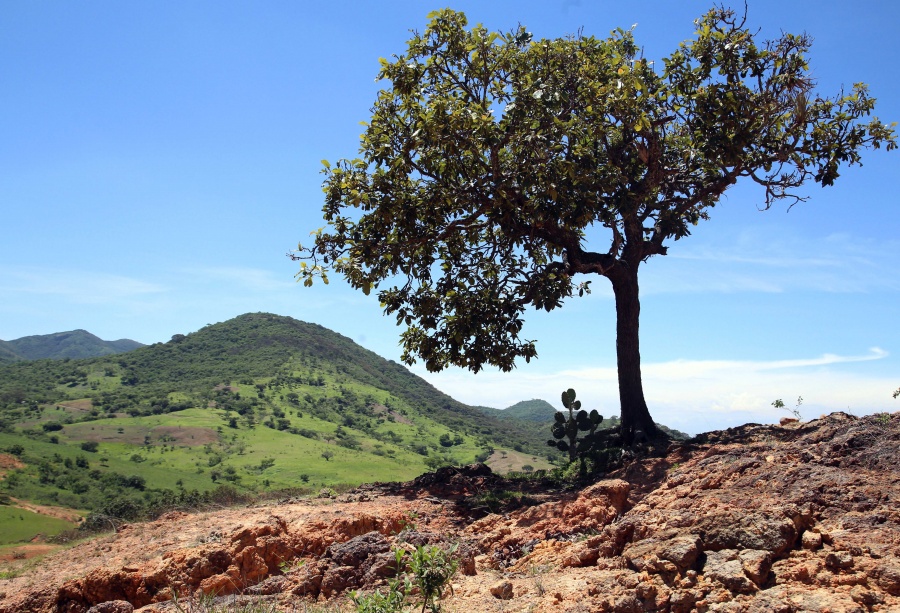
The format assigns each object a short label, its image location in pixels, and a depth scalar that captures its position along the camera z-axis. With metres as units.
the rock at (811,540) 5.39
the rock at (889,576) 4.58
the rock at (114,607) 7.31
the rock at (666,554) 5.48
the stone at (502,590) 6.19
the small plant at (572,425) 18.47
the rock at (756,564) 5.07
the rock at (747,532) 5.43
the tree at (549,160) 12.10
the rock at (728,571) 4.98
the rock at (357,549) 7.58
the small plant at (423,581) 5.34
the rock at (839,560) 4.98
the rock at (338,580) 7.23
